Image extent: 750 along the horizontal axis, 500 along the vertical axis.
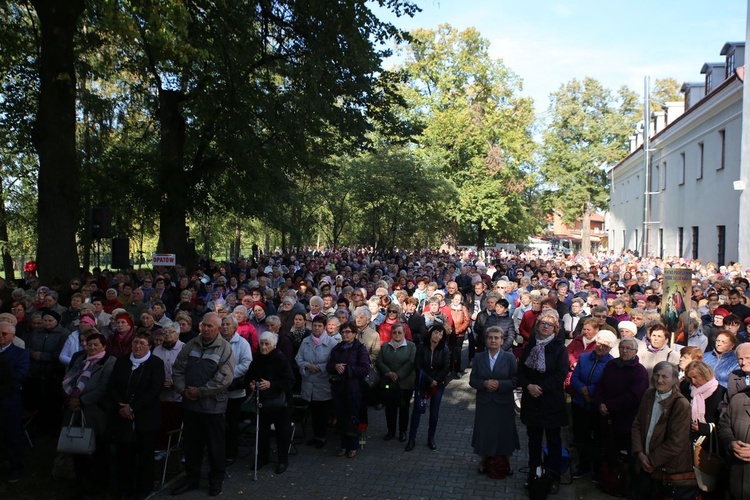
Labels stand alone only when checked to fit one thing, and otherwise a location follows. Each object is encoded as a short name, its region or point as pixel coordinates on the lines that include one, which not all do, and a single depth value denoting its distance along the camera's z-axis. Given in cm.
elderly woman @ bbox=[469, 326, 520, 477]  634
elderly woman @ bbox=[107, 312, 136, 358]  667
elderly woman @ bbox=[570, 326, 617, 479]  619
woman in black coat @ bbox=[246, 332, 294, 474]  661
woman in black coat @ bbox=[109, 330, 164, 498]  575
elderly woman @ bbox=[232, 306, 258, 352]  785
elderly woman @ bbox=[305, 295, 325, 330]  914
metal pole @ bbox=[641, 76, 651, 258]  2458
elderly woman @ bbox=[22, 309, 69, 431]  735
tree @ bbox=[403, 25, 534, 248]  4062
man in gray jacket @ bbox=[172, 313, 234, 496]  602
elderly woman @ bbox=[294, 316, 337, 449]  722
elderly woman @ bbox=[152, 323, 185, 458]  658
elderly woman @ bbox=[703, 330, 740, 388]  619
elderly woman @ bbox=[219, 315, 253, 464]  656
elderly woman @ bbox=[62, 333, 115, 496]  580
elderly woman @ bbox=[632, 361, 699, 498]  491
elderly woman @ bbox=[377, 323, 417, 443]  738
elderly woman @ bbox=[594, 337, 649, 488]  571
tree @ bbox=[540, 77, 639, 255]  4769
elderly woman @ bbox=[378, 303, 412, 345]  847
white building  2081
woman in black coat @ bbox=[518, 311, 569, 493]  590
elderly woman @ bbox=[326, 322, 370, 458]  710
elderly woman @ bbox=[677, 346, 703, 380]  561
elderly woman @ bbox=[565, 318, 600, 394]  684
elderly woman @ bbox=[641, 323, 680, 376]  629
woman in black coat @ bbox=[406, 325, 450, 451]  724
